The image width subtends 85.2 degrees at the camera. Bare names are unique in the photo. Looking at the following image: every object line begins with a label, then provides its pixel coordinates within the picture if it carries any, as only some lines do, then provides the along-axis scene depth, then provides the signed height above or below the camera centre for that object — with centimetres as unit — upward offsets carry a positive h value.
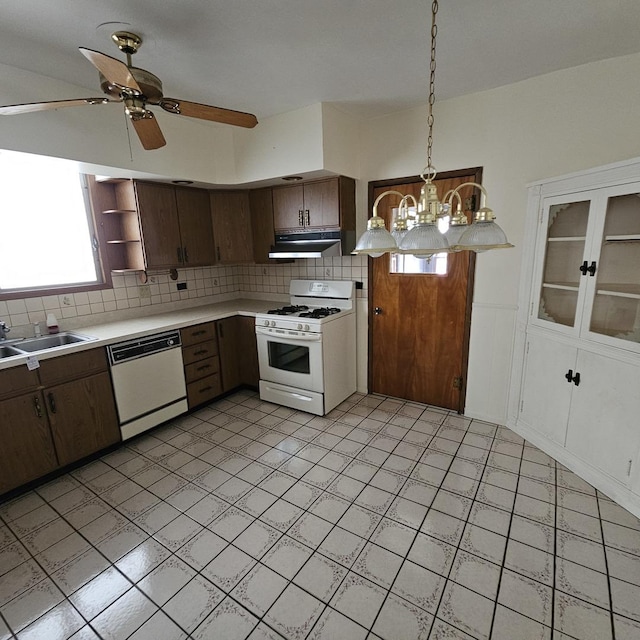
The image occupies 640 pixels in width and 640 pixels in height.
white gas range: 317 -93
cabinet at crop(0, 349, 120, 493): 218 -107
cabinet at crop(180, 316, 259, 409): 325 -103
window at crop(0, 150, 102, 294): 262 +23
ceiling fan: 142 +68
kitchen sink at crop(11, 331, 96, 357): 257 -64
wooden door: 297 -69
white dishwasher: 271 -103
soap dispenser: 274 -52
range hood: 316 +5
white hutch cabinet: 202 -54
